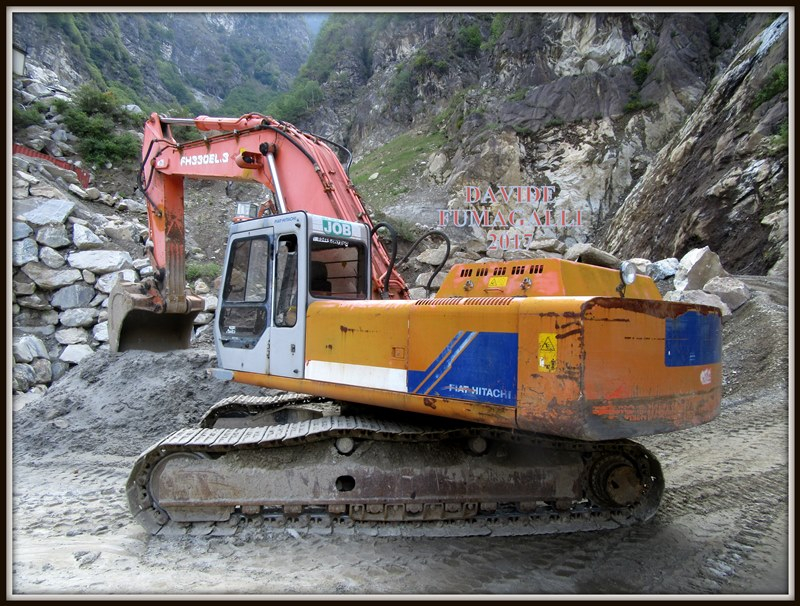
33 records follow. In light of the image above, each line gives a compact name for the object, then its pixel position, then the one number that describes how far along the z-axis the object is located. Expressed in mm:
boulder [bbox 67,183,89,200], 12078
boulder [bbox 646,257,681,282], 10601
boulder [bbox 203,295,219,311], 10039
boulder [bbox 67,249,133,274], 9656
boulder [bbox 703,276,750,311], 8375
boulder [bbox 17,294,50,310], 9062
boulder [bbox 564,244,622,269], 10922
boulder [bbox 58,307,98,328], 9180
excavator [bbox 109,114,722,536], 2609
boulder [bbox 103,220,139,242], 10719
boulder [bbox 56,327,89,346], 9008
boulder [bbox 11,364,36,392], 8141
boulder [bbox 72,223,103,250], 9844
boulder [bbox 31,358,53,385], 8438
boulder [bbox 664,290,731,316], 8227
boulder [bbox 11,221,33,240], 9484
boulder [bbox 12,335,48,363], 8453
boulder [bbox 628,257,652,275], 10925
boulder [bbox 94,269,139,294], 9562
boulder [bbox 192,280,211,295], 10484
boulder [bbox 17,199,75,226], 9844
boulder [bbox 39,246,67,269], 9500
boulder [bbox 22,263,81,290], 9289
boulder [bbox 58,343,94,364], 8797
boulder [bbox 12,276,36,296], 9070
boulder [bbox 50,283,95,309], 9297
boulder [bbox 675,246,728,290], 9445
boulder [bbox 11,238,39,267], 9305
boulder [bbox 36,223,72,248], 9688
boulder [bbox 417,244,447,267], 14242
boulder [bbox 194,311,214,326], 9766
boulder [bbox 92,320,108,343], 9109
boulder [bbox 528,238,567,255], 15945
